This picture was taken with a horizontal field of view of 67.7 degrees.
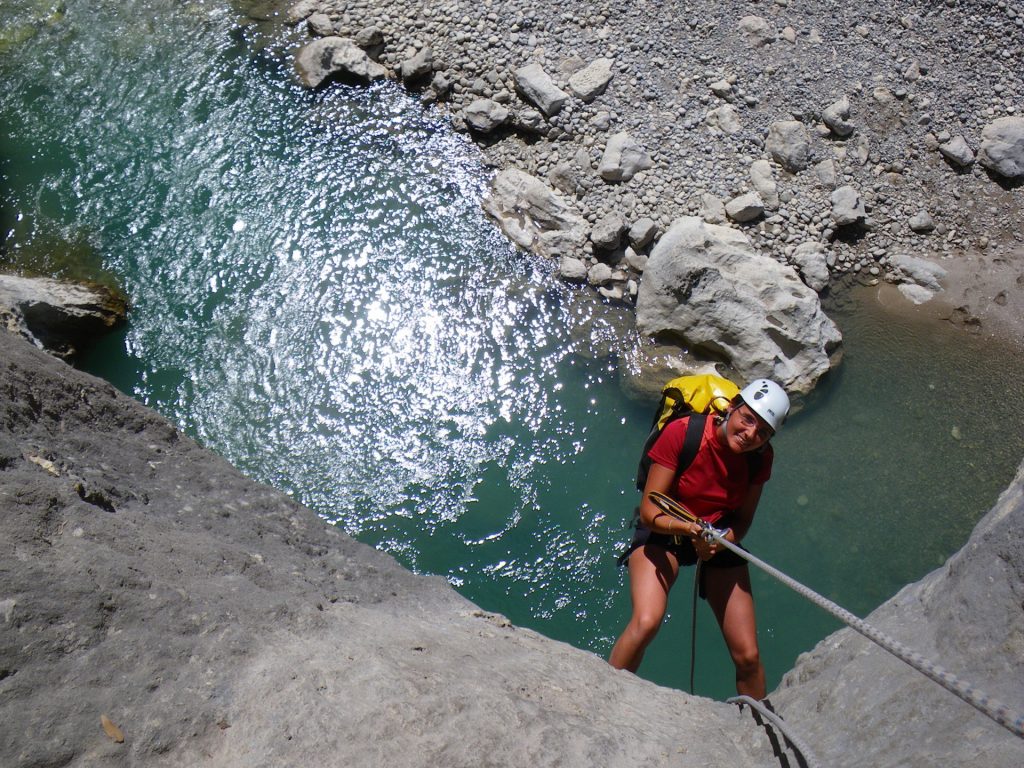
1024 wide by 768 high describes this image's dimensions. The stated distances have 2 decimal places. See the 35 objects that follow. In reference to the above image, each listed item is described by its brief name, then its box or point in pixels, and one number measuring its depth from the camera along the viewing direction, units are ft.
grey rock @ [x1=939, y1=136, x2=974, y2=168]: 30.96
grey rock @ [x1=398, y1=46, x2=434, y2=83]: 32.83
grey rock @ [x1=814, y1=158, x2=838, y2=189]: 30.12
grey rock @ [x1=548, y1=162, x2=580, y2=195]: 30.37
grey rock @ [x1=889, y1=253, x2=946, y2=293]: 29.53
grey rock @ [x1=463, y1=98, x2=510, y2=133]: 31.60
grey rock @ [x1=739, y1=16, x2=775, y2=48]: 32.12
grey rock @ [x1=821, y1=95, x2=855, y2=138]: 30.66
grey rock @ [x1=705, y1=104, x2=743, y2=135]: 30.81
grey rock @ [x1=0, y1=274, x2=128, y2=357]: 23.48
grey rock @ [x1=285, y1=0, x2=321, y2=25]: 35.24
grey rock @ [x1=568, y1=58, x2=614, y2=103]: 31.37
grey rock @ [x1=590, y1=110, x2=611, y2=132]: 31.04
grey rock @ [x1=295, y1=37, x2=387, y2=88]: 33.06
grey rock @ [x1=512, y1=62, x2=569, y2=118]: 31.17
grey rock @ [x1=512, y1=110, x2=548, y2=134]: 31.27
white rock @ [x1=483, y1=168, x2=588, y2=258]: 29.30
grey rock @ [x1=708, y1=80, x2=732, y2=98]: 31.24
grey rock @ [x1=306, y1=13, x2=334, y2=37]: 34.68
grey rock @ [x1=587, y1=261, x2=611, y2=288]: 28.64
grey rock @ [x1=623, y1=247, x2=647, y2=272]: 28.78
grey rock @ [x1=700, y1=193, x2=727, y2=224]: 29.37
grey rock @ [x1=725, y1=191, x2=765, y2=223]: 28.96
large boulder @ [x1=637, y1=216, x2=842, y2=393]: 26.35
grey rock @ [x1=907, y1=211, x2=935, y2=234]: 30.12
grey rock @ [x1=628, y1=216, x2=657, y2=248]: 28.63
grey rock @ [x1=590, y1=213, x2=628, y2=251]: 28.63
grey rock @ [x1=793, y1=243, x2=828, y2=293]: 28.71
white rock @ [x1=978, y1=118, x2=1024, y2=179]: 30.99
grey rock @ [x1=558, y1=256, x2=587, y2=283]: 28.66
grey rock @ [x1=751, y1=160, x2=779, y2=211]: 29.63
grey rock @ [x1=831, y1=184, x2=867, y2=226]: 29.60
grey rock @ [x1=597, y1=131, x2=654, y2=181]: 30.01
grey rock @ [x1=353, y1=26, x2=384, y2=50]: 33.83
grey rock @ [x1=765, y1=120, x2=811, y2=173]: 30.12
